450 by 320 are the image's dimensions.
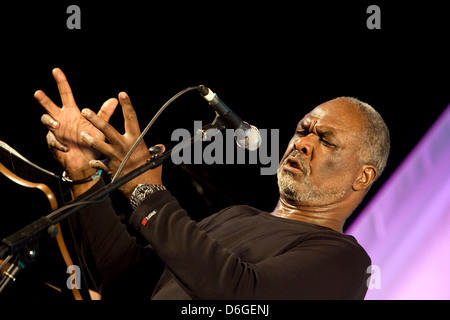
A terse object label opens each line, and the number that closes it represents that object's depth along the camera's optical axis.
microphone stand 4.19
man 4.37
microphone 4.39
